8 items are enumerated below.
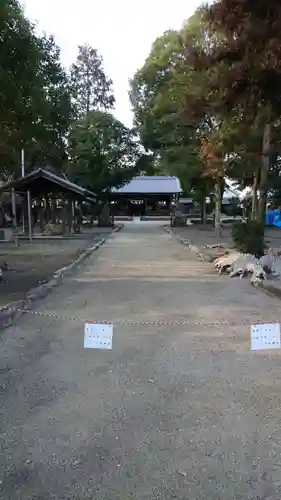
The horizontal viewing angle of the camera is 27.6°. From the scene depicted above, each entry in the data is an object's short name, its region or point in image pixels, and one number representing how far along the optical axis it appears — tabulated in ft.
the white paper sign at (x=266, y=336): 17.65
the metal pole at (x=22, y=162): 104.21
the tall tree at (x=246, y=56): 33.37
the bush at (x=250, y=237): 55.42
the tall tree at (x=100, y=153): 142.72
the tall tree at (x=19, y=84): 40.42
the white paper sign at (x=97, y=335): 17.53
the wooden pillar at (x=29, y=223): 97.79
